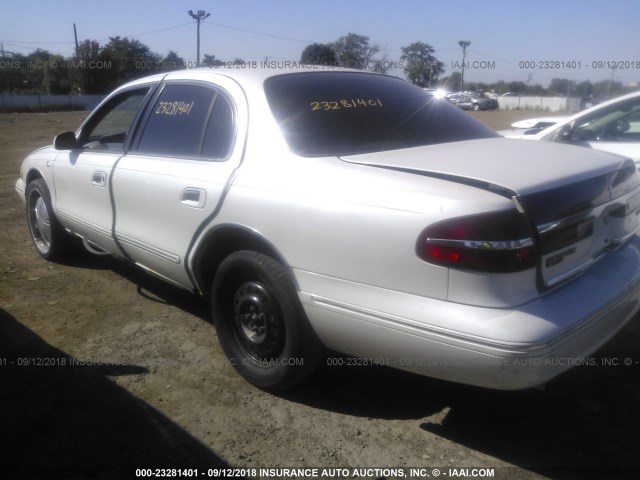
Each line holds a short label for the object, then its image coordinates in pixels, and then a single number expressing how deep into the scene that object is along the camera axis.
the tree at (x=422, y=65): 29.49
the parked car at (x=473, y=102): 38.27
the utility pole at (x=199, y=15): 37.92
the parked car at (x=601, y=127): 5.03
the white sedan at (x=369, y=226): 2.21
